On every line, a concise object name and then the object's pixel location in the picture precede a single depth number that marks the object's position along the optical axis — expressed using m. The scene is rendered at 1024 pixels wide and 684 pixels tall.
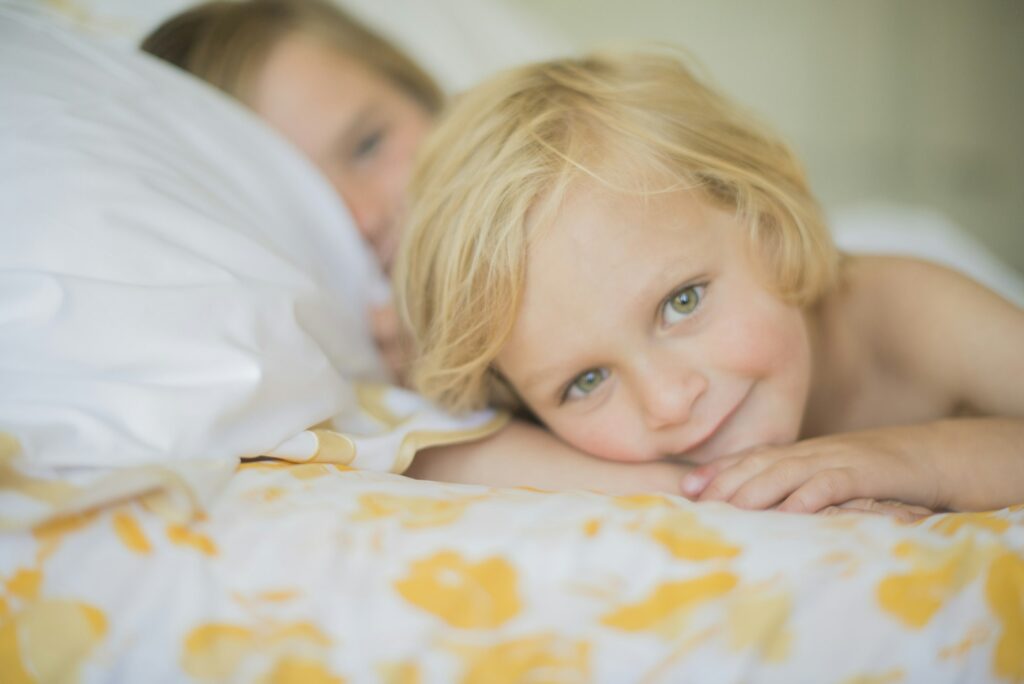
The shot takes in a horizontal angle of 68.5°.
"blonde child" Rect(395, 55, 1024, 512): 0.70
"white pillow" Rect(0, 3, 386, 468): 0.58
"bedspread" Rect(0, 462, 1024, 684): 0.46
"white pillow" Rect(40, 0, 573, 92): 1.62
